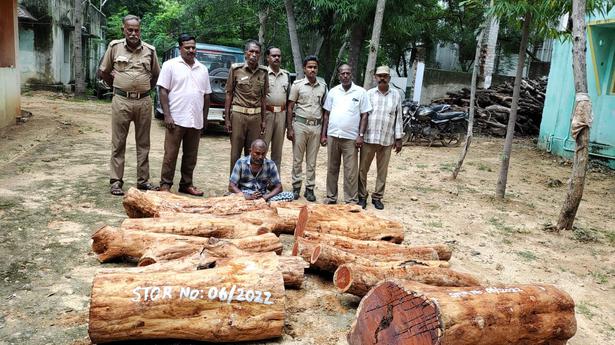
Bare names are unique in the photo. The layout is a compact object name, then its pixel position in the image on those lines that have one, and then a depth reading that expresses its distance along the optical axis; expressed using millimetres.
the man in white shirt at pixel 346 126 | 6195
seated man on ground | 5520
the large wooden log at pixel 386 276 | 3584
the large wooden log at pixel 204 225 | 4371
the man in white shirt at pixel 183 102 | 5859
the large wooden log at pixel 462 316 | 2723
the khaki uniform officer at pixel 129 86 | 5812
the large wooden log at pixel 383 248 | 4305
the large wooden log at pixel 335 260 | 3959
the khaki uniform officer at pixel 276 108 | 6379
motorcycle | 12719
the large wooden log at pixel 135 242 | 4039
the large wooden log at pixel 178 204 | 4848
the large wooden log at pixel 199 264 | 3299
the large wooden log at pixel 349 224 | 4922
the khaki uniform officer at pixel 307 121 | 6340
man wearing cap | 6262
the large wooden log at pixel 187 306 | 2928
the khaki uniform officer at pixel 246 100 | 6082
